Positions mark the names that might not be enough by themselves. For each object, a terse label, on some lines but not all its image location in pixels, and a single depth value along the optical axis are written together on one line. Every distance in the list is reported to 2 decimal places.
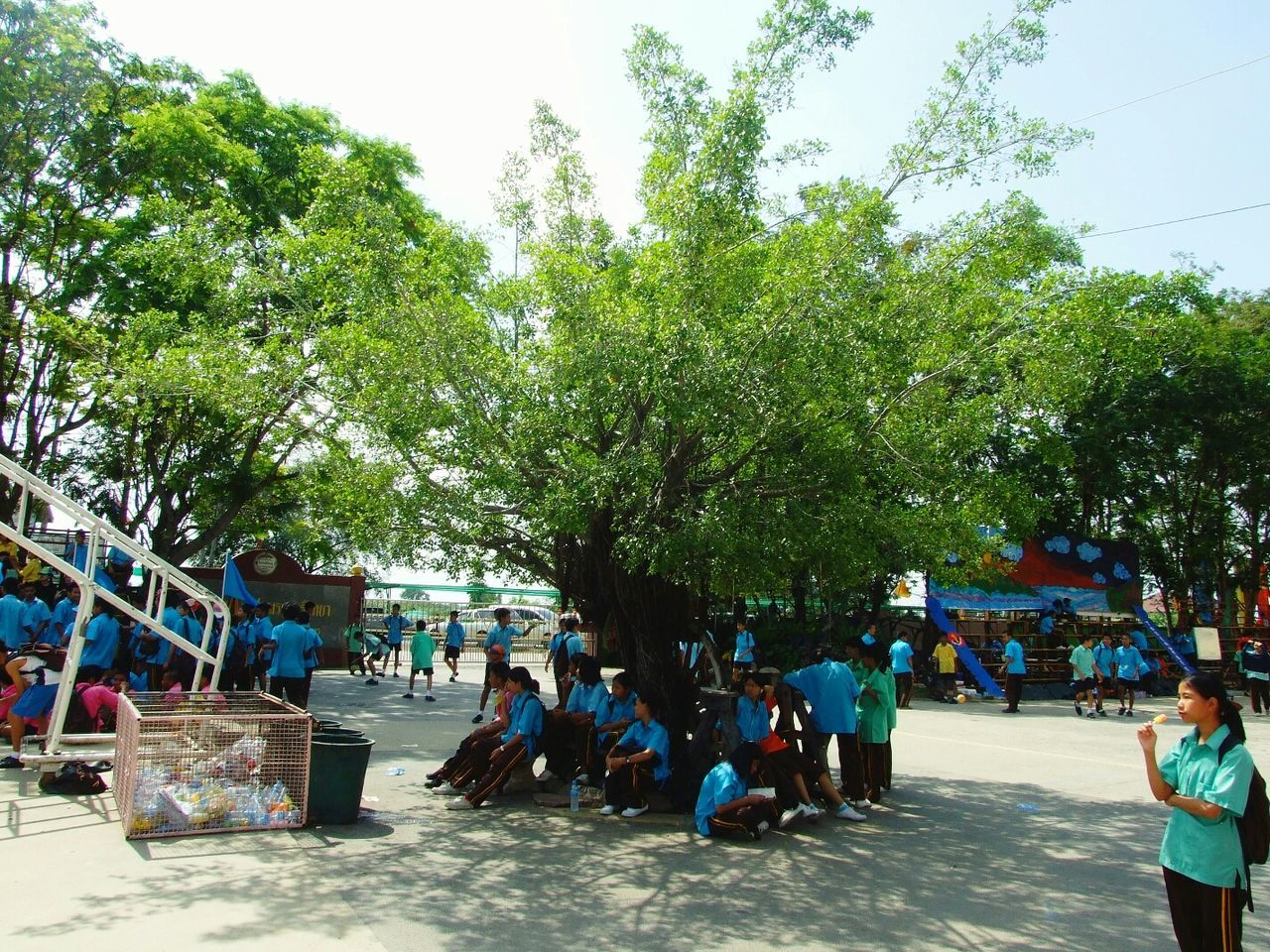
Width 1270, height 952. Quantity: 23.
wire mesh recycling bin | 7.46
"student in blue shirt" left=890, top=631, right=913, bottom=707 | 18.86
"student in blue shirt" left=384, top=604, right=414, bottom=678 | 23.67
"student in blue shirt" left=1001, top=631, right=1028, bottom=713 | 19.42
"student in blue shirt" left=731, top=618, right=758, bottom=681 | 20.58
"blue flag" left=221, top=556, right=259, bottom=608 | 18.34
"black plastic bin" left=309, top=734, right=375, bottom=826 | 8.03
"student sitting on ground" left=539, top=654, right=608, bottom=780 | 9.88
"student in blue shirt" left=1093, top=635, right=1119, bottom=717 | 20.75
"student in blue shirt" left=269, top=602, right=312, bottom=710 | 12.50
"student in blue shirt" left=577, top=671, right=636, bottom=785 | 9.65
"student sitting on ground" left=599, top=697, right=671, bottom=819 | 8.94
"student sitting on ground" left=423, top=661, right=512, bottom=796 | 9.55
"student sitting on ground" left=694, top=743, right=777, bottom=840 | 8.10
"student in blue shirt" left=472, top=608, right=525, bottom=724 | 12.97
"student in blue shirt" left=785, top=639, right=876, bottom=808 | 9.36
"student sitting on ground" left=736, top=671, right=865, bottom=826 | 8.66
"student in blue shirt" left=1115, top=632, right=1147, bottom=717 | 19.16
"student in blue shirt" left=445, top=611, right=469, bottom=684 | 22.09
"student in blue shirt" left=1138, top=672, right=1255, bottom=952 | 4.24
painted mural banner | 25.03
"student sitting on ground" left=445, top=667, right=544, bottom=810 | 9.04
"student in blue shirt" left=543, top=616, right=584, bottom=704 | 12.77
